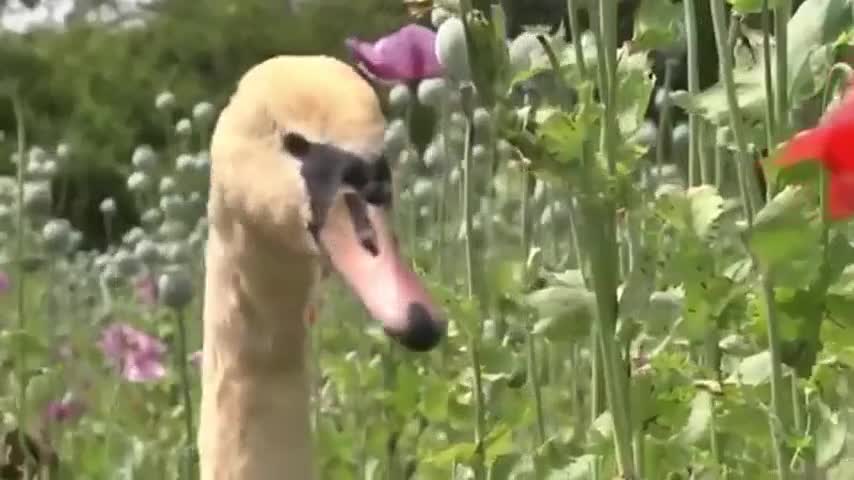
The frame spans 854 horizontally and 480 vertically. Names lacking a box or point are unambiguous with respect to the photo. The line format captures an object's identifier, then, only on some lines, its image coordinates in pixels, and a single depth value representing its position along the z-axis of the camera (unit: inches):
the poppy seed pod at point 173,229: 209.9
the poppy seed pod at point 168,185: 220.8
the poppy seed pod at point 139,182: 223.8
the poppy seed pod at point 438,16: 100.0
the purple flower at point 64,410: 190.9
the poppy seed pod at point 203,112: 209.2
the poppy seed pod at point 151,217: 248.3
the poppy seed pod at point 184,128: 224.1
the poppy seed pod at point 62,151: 233.1
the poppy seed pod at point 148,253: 211.3
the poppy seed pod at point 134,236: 257.3
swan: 85.3
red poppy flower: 55.7
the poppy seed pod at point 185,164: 212.9
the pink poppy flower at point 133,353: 210.7
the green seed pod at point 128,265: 222.1
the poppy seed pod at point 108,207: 264.6
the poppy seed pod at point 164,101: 225.7
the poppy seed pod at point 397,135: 155.1
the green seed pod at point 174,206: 200.3
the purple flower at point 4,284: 207.7
